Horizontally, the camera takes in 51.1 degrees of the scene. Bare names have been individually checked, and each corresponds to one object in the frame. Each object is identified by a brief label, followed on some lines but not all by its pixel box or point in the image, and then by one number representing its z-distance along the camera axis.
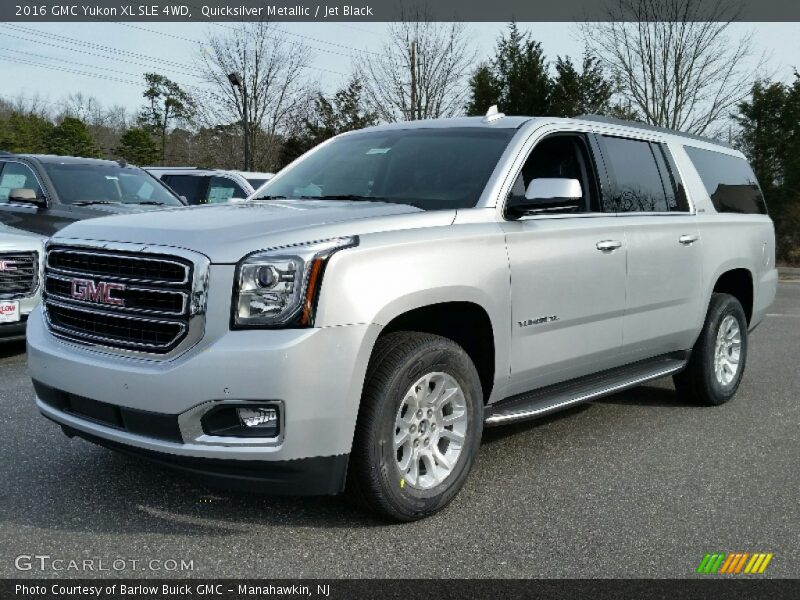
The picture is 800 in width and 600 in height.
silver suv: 3.29
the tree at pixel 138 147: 58.31
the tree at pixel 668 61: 24.16
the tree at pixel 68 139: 55.06
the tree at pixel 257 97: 33.72
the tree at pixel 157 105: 70.56
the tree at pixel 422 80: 29.17
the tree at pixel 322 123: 35.22
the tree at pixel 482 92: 35.25
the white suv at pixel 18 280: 7.26
